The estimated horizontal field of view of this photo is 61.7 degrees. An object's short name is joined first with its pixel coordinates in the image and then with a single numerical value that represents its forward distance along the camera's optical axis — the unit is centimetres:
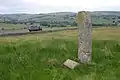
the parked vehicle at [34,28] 2044
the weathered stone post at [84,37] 471
